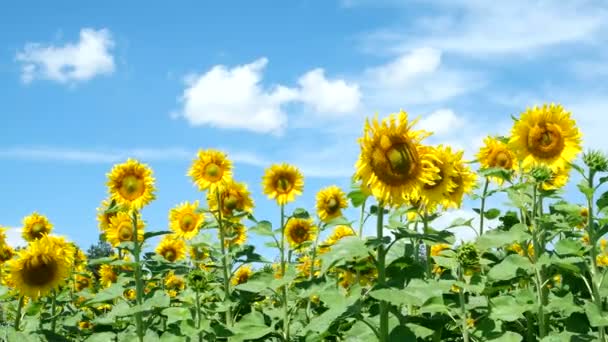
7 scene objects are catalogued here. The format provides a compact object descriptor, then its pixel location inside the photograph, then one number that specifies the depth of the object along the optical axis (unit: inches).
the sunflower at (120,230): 332.8
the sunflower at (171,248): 377.9
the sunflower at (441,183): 185.6
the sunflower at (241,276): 340.2
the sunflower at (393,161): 164.1
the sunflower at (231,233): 277.0
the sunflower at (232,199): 302.4
